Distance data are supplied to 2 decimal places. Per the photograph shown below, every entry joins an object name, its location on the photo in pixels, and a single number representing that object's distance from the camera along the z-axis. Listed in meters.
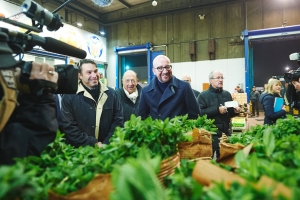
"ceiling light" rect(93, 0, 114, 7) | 5.57
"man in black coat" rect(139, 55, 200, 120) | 2.59
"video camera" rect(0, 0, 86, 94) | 0.83
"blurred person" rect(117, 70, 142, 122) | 3.50
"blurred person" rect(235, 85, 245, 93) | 8.46
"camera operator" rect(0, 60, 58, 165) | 0.86
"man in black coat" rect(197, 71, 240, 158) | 3.19
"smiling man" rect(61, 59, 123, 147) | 2.37
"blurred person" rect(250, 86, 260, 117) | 9.63
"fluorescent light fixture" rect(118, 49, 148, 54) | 10.49
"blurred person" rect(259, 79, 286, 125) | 3.54
